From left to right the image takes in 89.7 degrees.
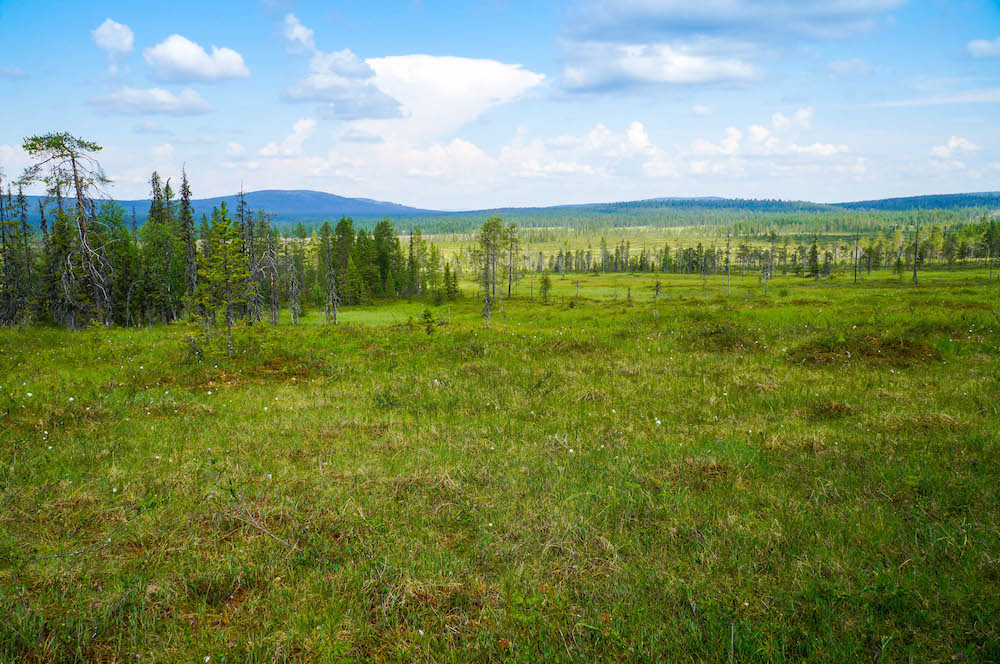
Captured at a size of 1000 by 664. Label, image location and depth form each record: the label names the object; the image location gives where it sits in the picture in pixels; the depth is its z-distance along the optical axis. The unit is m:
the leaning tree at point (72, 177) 22.08
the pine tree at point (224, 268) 16.73
